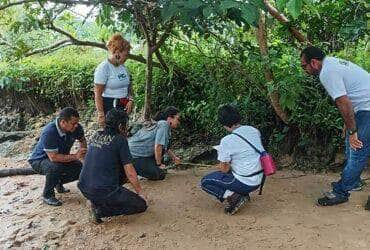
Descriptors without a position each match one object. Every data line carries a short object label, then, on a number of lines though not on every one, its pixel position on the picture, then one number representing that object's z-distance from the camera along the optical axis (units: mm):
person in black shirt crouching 4418
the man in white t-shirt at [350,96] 4293
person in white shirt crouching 4570
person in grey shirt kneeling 5566
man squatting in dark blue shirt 5078
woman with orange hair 5215
